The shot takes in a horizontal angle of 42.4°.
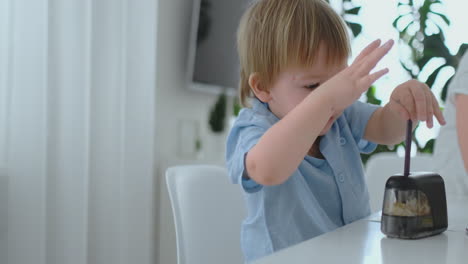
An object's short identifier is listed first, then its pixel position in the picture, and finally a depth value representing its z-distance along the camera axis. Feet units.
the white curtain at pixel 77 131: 6.93
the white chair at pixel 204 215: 3.85
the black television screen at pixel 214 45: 10.27
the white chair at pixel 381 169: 6.24
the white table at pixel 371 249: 2.18
